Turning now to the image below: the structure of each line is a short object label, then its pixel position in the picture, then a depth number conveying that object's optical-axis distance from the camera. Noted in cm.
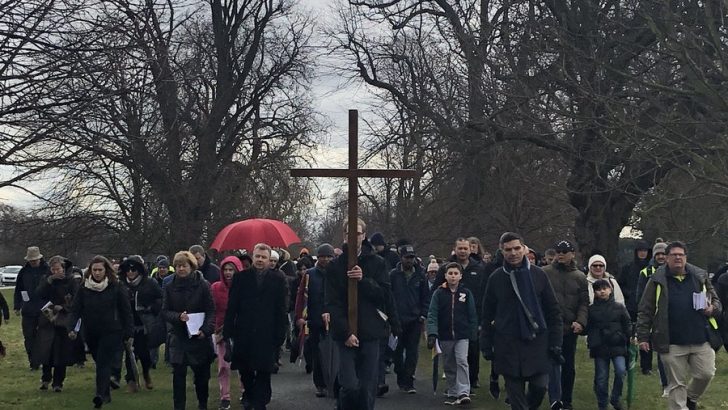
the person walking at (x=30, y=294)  1455
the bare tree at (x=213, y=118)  1337
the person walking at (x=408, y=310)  1294
